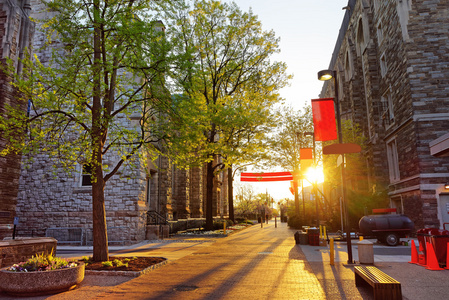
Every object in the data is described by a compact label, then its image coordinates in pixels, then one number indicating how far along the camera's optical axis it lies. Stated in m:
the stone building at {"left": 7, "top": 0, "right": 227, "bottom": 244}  18.95
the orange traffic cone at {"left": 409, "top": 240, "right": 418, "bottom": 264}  10.79
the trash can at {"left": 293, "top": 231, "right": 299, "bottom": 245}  18.02
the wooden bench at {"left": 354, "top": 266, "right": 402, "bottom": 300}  5.76
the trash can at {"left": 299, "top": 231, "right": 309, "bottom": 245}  17.80
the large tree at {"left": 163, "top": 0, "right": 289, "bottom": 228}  23.77
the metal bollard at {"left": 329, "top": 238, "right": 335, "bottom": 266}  10.67
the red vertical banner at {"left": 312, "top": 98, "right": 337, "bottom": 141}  12.36
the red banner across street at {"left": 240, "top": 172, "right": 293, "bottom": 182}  36.88
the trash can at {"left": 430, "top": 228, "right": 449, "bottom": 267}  10.07
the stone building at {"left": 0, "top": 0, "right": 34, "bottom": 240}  14.24
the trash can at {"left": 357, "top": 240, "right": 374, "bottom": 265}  10.55
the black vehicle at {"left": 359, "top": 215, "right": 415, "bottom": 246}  16.44
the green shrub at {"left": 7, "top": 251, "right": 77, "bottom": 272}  7.41
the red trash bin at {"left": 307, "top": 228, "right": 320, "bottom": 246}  17.30
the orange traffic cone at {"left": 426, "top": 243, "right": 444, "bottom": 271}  9.59
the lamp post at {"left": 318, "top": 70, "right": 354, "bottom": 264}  11.00
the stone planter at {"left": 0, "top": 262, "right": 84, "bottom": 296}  7.05
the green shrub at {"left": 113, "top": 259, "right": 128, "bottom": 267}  9.91
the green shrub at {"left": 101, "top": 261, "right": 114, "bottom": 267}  9.88
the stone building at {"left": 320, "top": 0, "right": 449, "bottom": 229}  19.00
